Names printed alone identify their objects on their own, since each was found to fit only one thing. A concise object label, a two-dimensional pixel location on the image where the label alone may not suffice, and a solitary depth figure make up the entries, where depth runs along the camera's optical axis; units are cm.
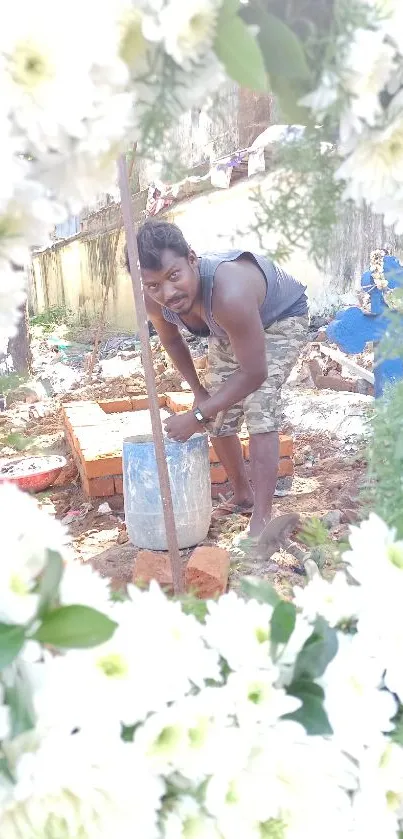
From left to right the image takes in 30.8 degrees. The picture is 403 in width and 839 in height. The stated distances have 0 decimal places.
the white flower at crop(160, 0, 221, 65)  68
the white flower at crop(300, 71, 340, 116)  76
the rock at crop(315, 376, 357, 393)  559
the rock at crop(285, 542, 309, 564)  285
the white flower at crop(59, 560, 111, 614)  70
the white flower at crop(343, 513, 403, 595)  79
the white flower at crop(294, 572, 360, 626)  84
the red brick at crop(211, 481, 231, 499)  401
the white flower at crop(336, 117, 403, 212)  79
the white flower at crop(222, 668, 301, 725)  71
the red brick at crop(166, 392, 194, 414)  445
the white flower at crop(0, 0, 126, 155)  66
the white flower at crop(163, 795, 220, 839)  71
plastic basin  384
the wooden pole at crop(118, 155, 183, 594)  155
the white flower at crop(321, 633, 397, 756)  75
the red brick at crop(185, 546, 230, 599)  241
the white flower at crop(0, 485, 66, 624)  64
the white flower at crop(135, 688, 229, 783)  69
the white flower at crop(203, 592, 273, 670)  74
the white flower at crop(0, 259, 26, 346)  71
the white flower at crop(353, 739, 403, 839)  76
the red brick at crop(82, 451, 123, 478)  383
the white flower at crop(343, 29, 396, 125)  73
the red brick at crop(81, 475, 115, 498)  387
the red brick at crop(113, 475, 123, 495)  390
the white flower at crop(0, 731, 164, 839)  62
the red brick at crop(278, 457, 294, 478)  406
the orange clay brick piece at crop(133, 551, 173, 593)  241
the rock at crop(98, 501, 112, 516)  383
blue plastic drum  303
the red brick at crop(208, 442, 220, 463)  398
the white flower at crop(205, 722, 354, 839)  71
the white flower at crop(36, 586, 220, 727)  66
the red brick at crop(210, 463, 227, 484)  400
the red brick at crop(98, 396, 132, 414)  523
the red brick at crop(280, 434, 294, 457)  403
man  278
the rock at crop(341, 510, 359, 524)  284
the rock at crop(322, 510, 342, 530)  304
